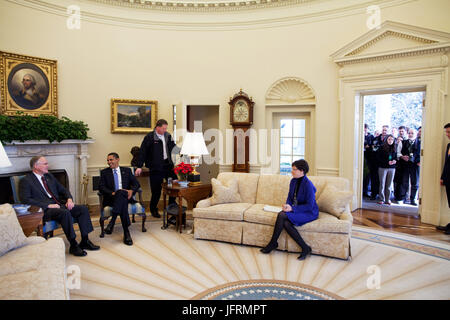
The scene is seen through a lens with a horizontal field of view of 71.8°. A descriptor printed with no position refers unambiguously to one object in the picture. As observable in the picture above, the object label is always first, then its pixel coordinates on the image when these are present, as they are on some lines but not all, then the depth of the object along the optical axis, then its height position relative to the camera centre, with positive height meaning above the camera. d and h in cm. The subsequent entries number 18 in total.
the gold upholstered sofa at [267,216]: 374 -94
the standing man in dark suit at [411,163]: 691 -42
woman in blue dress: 377 -82
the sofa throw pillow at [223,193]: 459 -74
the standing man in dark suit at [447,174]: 469 -45
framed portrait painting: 536 +105
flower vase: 490 -61
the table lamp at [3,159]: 276 -15
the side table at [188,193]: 469 -76
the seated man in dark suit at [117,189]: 430 -67
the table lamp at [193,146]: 484 -4
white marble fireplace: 525 -23
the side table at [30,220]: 307 -77
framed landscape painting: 650 +59
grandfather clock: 639 +41
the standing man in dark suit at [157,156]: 543 -23
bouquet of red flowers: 500 -43
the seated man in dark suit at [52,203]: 367 -74
